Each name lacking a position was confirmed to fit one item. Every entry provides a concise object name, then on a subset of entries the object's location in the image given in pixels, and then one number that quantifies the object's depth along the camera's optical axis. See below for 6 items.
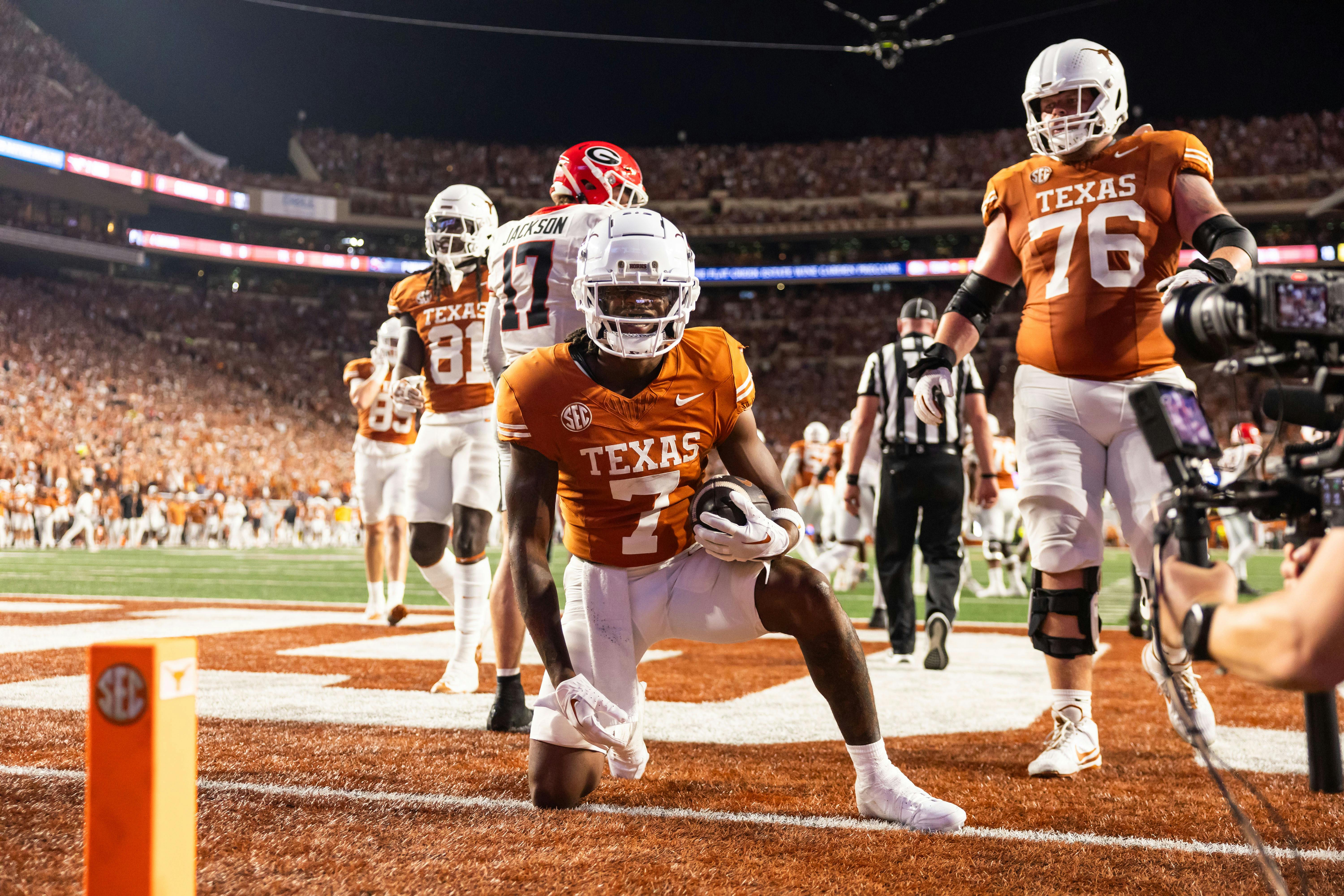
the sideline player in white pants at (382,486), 7.64
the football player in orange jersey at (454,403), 4.62
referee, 5.52
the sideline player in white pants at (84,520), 19.16
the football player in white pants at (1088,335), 3.27
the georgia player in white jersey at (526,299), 3.75
